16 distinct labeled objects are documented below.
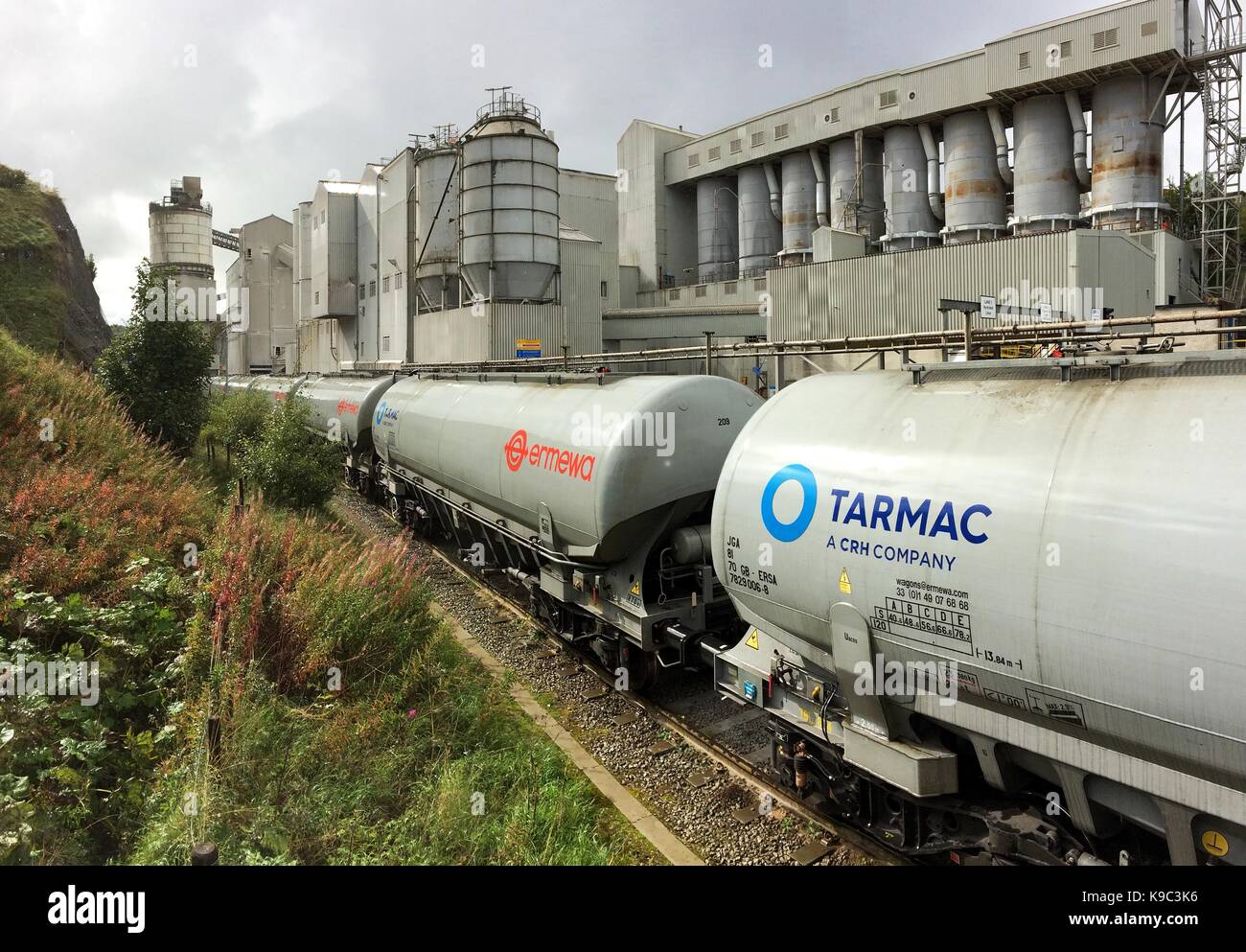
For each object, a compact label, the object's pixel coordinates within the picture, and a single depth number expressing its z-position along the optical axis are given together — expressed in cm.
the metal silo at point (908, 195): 3872
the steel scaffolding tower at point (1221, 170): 3038
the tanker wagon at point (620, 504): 902
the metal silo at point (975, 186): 3572
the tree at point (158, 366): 1911
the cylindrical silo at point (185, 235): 6047
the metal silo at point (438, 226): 3750
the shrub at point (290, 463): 1619
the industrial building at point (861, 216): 2906
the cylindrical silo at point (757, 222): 4756
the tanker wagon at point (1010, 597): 395
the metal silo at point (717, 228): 5078
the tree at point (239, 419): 2127
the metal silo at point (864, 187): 4153
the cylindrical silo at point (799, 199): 4466
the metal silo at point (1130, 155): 3085
